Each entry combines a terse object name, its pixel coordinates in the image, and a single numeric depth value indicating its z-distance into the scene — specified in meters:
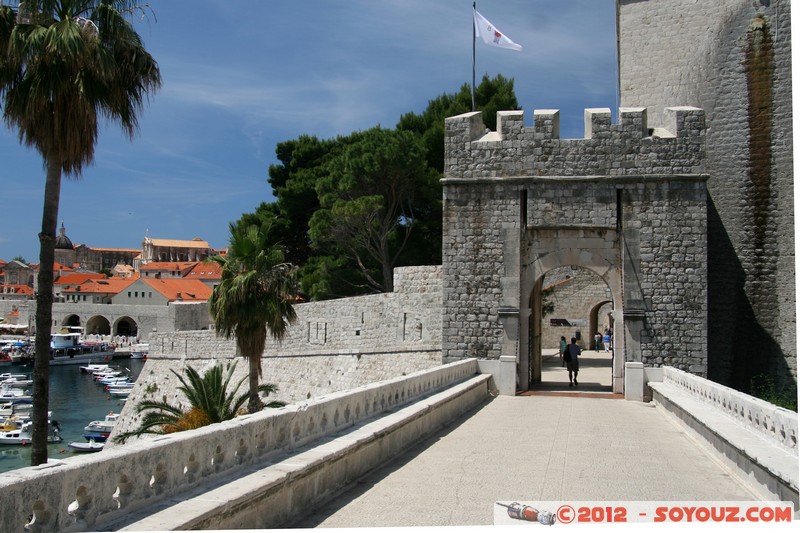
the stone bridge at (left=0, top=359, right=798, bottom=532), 4.11
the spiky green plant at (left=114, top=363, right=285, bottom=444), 15.40
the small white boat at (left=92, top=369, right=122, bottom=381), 60.94
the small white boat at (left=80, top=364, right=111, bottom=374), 64.50
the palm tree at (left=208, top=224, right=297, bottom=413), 18.25
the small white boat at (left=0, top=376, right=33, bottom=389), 55.59
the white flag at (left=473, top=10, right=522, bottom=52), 19.75
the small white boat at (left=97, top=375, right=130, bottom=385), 58.47
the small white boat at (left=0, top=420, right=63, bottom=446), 35.44
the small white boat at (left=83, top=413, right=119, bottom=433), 36.53
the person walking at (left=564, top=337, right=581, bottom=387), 17.56
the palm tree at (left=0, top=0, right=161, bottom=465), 10.93
